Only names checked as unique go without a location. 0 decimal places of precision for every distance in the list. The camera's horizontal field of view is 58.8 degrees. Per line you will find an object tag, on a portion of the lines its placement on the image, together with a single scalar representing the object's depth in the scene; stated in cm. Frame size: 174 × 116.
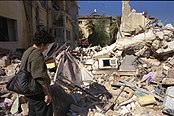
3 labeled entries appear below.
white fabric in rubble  375
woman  199
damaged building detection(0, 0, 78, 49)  698
